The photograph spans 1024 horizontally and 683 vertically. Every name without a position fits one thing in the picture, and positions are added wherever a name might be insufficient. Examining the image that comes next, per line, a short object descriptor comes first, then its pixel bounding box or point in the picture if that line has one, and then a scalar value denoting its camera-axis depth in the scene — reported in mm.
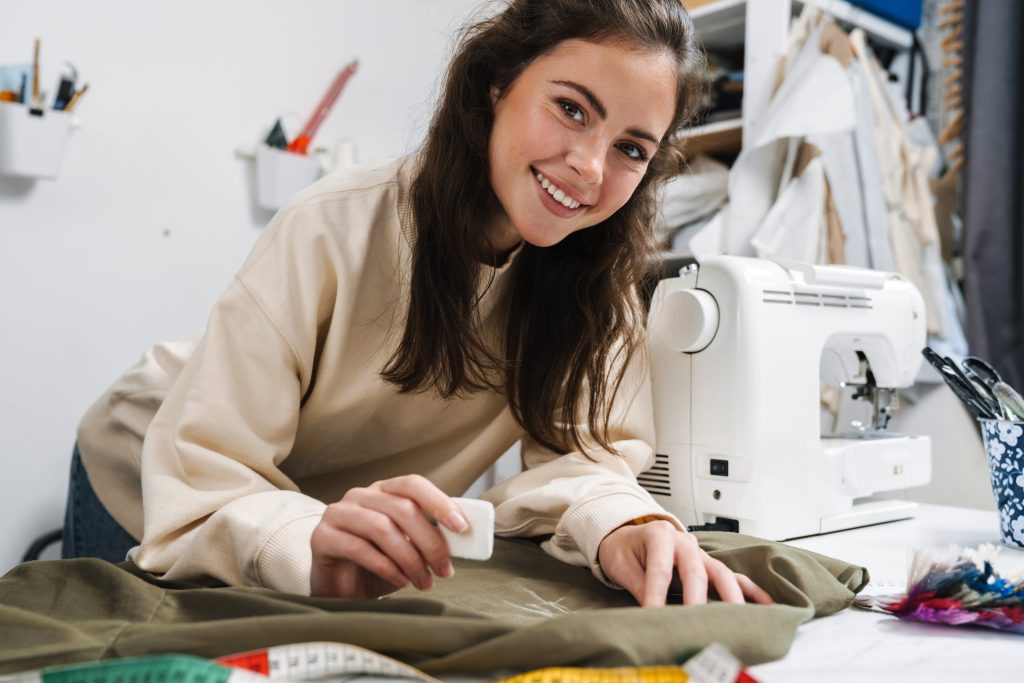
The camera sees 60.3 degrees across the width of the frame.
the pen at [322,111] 1912
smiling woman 766
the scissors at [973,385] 1061
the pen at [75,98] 1548
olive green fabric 523
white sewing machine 1104
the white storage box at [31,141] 1487
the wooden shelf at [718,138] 1939
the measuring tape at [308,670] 467
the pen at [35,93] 1495
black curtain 1986
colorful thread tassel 667
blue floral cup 1008
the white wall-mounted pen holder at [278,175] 1869
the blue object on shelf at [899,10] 2074
